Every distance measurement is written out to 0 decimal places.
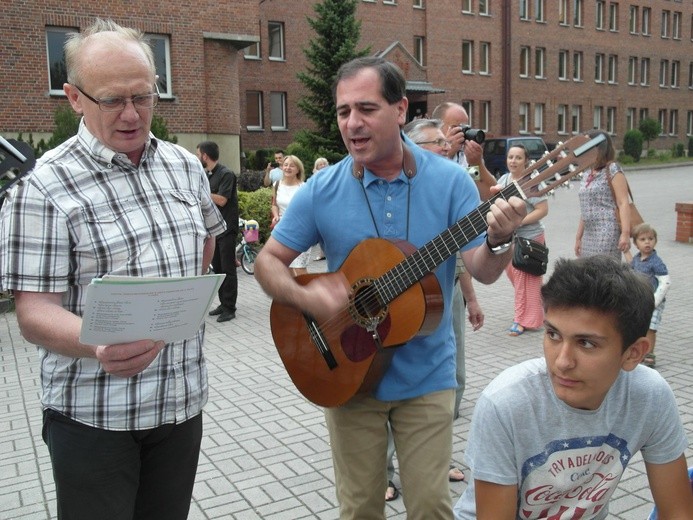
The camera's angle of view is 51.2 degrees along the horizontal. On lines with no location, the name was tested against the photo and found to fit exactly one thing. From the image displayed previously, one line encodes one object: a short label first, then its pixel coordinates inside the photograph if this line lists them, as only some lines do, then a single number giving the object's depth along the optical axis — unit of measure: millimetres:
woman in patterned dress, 6480
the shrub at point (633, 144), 47312
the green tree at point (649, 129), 50344
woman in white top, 10664
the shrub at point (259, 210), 15242
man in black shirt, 8984
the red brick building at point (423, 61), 22188
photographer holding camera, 4180
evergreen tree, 30406
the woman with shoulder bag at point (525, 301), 7992
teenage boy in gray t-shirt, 2061
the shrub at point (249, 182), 22734
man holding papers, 2094
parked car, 33594
